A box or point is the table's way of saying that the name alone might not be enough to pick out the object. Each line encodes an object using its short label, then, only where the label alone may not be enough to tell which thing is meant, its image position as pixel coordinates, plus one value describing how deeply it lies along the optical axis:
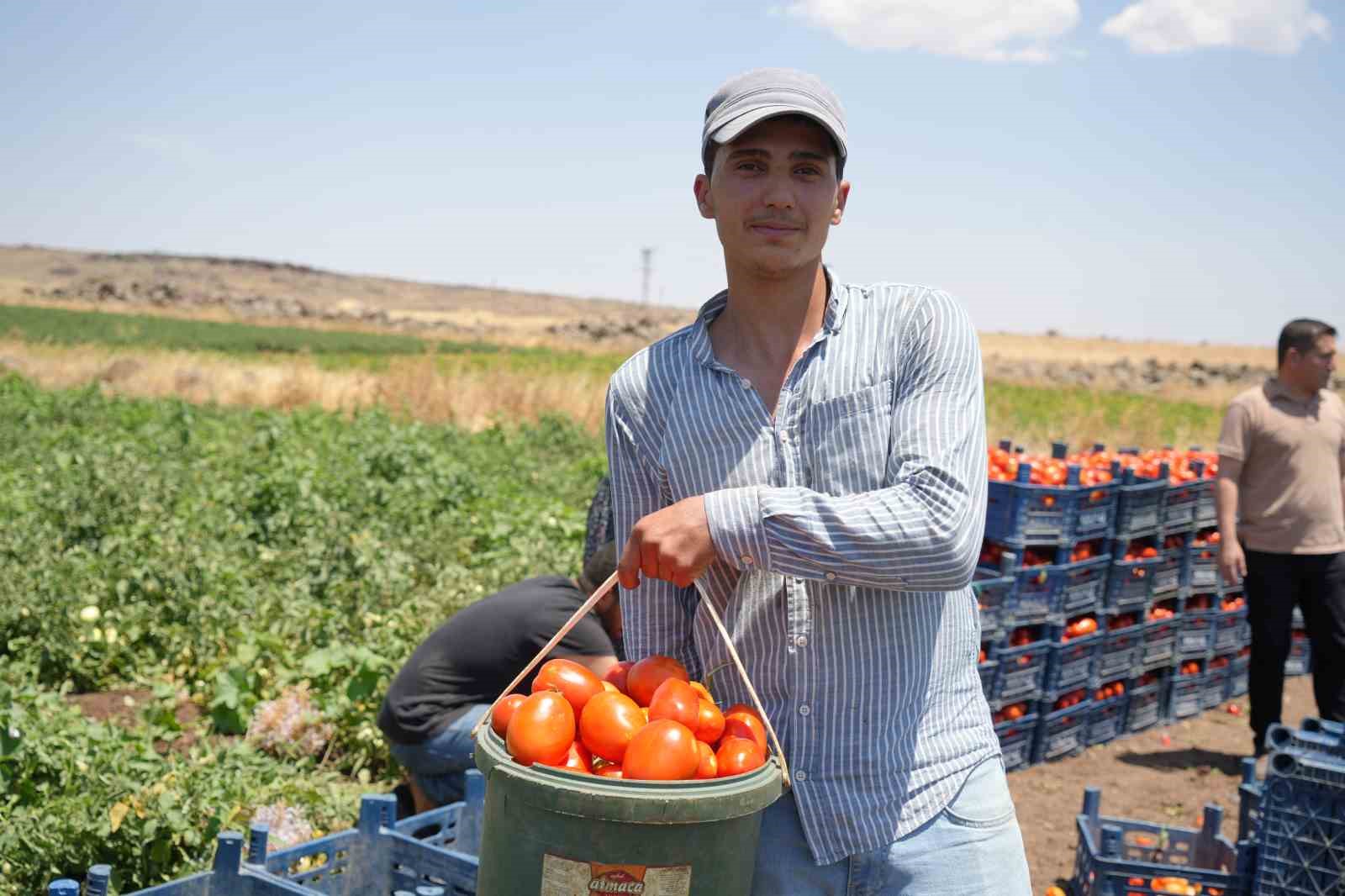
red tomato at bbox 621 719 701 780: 1.65
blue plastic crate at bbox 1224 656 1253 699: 7.85
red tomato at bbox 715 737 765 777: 1.75
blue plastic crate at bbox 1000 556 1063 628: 6.10
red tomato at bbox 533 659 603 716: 1.87
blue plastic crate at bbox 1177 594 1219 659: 7.33
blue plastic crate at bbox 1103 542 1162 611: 6.71
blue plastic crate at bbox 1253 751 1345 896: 3.74
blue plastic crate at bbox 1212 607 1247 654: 7.57
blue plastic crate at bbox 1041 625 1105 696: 6.38
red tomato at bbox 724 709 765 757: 1.82
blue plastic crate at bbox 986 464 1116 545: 6.13
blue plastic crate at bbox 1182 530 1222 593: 7.24
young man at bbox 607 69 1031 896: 1.93
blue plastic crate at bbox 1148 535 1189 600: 7.02
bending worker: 4.40
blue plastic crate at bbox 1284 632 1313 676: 8.45
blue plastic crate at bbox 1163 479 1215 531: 7.02
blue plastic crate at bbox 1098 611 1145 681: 6.82
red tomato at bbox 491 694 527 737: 1.84
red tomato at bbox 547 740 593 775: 1.76
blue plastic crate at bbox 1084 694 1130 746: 6.85
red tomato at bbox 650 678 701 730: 1.77
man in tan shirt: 6.18
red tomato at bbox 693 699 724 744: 1.79
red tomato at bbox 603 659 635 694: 2.01
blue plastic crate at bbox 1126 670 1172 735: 7.13
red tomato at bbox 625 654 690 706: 1.92
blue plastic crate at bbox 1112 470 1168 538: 6.68
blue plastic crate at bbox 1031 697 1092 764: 6.43
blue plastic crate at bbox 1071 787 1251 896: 4.15
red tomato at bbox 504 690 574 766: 1.71
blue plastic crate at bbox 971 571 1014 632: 5.93
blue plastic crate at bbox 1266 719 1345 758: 3.83
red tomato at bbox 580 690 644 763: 1.76
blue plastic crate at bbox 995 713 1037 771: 6.23
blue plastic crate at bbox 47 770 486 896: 2.96
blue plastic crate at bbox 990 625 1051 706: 6.07
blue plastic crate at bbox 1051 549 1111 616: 6.34
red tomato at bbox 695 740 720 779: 1.72
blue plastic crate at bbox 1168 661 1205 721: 7.35
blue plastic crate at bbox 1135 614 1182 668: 7.09
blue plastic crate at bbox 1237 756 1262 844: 4.35
